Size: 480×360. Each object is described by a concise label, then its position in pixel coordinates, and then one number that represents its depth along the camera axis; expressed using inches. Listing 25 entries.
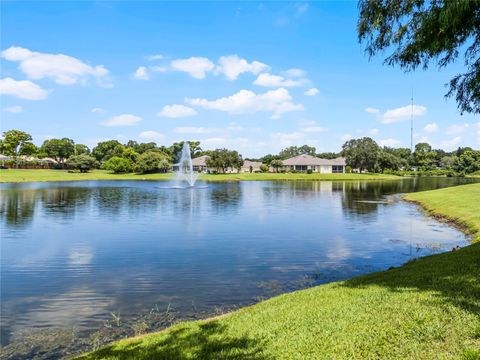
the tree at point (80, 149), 5980.8
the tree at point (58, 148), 5364.2
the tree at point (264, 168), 5137.8
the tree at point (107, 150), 5551.2
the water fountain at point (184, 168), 4144.2
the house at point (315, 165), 5103.3
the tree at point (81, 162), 4488.2
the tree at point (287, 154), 7179.1
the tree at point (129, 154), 5088.6
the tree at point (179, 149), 6043.3
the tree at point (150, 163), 4576.8
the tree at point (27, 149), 4687.5
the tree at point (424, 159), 5979.3
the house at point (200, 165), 5378.9
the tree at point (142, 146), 6016.7
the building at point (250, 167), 5674.7
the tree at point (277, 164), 5246.1
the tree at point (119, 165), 4623.5
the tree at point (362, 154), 4916.3
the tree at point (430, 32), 382.0
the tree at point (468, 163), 5083.7
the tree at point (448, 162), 5423.2
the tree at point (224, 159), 4633.4
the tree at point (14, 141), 4473.4
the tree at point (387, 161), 4966.5
